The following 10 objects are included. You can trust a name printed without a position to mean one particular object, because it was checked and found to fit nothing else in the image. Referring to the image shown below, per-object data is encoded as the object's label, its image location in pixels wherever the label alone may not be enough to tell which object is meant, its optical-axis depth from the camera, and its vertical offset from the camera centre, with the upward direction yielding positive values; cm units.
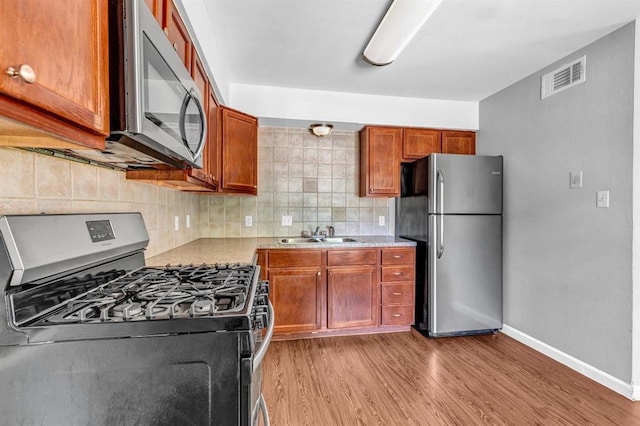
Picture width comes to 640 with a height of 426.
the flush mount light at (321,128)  310 +81
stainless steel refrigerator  286 -33
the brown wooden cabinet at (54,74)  50 +26
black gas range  75 -36
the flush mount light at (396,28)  165 +108
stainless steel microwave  81 +34
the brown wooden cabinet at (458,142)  338 +74
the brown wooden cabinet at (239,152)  237 +46
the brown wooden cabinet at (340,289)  277 -73
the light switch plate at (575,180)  229 +22
